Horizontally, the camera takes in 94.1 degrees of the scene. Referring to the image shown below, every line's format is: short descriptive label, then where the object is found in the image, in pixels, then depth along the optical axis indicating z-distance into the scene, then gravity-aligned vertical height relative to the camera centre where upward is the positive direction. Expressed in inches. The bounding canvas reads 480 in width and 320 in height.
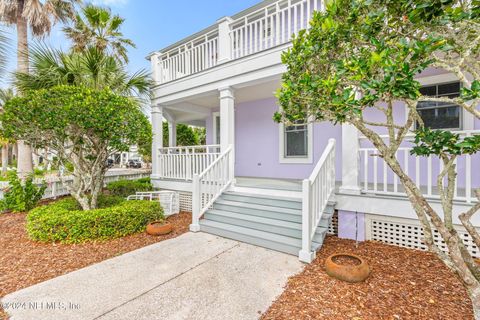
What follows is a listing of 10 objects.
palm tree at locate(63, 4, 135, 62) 298.1 +182.4
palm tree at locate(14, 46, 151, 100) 233.1 +96.7
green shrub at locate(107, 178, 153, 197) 314.7 -40.3
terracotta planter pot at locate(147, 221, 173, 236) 193.0 -60.5
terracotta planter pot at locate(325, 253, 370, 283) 115.0 -59.2
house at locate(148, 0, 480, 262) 157.6 -6.1
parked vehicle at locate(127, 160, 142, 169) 1274.6 -25.2
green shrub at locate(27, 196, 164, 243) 178.4 -52.3
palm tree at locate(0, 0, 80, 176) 297.9 +196.5
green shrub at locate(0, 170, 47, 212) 269.3 -42.2
